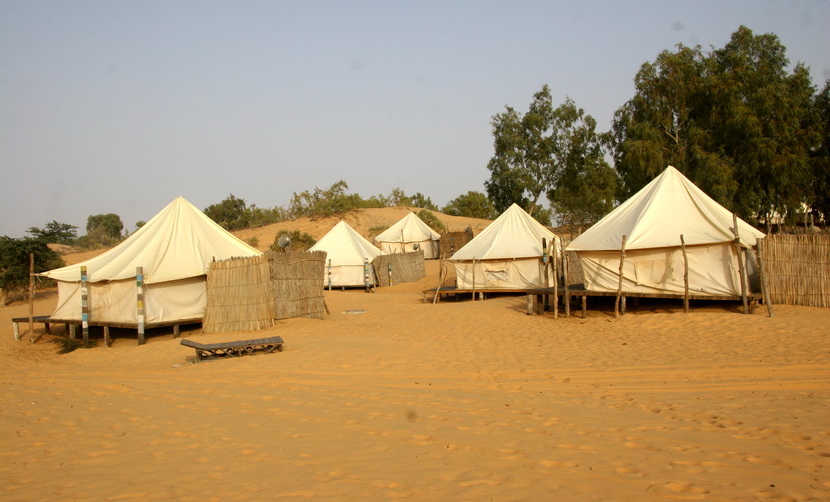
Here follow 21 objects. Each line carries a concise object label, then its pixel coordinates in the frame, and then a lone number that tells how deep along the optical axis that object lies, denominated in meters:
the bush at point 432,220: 41.16
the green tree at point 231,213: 48.44
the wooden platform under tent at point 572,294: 13.14
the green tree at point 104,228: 56.31
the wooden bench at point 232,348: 9.77
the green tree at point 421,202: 59.48
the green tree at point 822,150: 23.72
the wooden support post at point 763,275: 12.20
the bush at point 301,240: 32.16
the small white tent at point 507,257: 18.84
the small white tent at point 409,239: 33.59
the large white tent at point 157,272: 13.16
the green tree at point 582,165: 33.34
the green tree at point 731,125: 22.78
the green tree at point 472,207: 56.84
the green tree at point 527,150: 33.50
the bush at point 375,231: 40.07
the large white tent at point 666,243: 13.77
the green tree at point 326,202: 44.12
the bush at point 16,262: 23.00
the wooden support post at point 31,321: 13.68
